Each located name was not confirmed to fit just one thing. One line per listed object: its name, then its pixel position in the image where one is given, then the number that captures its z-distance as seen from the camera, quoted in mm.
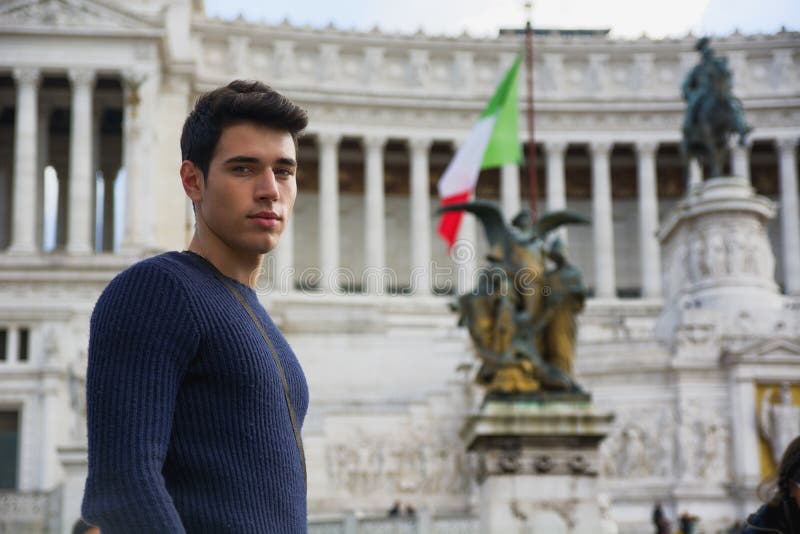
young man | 3283
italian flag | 37688
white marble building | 33969
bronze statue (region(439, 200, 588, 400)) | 18484
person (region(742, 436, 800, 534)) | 5836
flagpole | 42369
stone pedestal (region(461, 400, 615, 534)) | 17938
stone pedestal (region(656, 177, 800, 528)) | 32844
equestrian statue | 39906
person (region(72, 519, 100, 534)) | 8642
